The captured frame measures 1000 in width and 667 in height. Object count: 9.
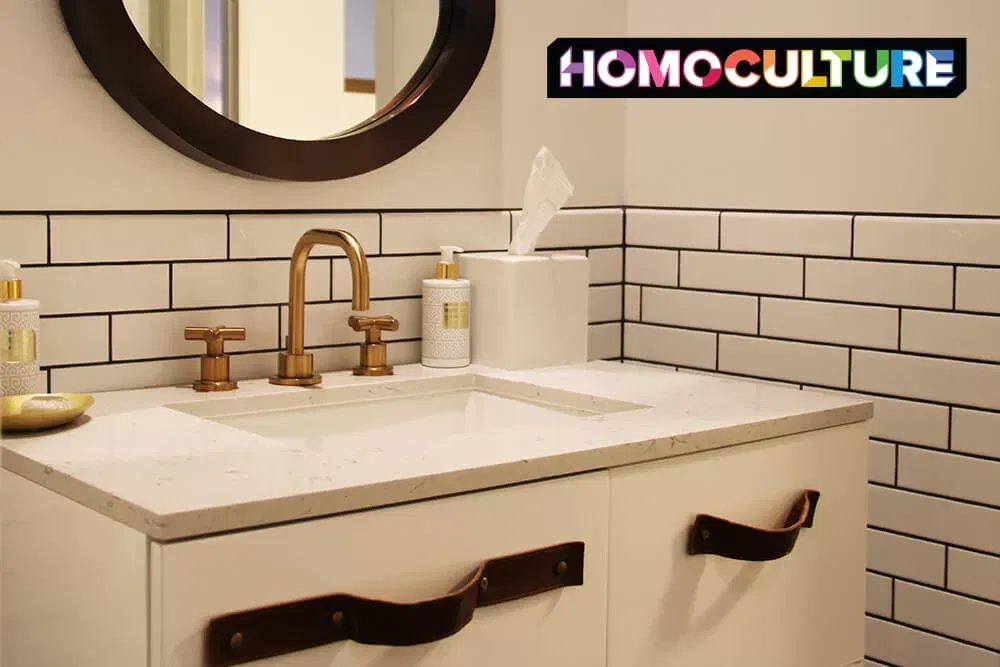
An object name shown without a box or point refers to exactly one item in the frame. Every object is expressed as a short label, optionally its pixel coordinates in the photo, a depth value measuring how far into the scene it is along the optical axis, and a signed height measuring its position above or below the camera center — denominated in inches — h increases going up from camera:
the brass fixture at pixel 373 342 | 68.2 -5.2
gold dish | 50.3 -7.1
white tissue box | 71.3 -3.3
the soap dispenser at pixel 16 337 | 55.9 -4.3
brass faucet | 62.1 -2.4
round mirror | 60.1 +9.5
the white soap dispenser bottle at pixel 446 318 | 71.6 -3.9
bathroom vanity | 41.4 -10.8
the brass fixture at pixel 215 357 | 62.7 -5.7
